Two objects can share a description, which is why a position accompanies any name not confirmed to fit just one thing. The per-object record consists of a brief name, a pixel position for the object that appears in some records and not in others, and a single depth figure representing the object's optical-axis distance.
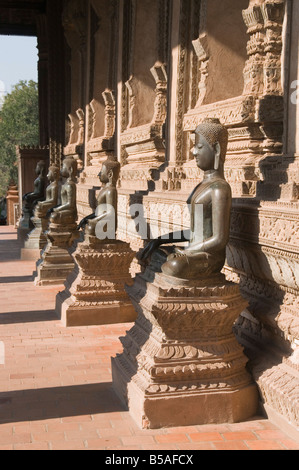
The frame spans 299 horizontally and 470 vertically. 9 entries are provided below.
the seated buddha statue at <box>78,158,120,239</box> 6.38
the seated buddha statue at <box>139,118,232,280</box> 3.81
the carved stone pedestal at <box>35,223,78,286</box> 8.80
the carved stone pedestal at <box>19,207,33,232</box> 14.53
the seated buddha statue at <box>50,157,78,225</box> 8.56
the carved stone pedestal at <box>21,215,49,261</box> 11.77
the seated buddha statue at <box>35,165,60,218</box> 10.89
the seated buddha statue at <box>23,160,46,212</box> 14.14
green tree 45.72
